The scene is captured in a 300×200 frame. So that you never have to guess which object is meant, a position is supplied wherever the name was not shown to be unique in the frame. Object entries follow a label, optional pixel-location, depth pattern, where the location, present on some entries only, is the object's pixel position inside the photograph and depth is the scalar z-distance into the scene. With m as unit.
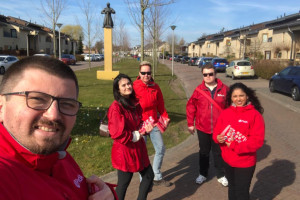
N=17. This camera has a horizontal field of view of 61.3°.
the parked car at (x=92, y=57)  59.83
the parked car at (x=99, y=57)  62.66
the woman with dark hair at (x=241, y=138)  2.89
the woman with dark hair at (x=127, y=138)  2.90
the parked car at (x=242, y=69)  20.70
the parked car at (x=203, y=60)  35.12
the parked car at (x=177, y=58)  59.31
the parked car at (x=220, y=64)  28.53
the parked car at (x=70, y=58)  40.81
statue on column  19.23
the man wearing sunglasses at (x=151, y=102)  3.91
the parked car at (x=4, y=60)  22.01
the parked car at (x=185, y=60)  51.11
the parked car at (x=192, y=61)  42.47
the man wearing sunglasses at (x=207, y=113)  3.88
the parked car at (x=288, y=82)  11.35
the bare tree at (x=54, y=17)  19.11
